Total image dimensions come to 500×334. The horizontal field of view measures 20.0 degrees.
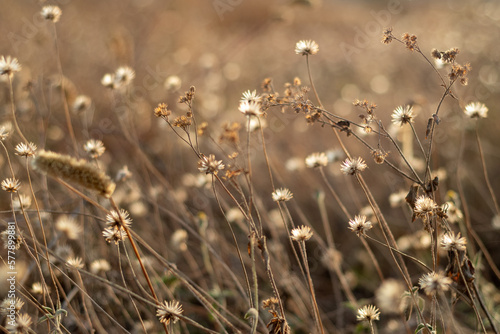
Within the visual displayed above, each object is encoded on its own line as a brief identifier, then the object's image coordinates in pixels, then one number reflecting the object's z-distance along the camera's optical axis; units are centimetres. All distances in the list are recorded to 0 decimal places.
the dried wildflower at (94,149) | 88
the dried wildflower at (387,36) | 82
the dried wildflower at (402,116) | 81
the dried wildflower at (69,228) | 94
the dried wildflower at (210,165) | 80
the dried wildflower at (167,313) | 78
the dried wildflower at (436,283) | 75
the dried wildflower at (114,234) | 81
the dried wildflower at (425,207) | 79
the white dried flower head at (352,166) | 81
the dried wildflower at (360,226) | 80
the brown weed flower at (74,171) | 76
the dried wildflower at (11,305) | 82
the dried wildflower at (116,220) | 78
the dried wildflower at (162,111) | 81
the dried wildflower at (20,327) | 78
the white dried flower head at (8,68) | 88
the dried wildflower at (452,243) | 77
